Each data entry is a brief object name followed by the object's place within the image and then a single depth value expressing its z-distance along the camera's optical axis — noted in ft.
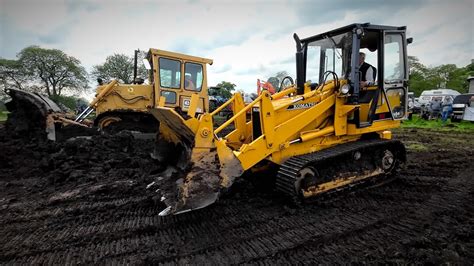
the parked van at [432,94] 90.22
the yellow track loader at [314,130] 11.67
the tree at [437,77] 152.56
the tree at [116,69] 140.36
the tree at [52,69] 129.29
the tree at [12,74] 121.80
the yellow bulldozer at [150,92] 30.35
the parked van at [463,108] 50.83
